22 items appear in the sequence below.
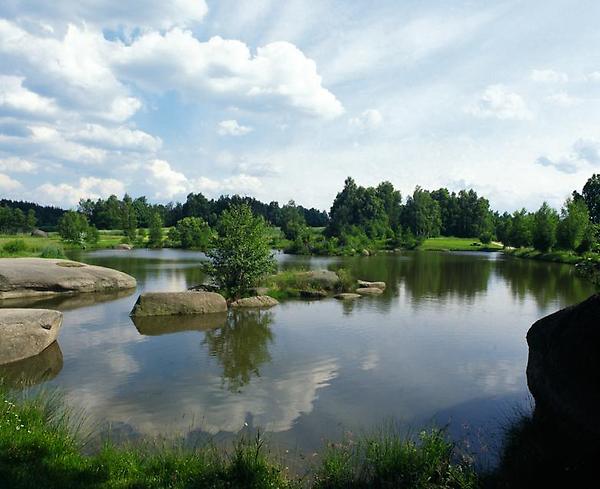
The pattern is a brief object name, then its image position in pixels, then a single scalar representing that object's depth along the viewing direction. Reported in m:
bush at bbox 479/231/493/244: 109.76
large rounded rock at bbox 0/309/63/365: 14.25
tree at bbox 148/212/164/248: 97.62
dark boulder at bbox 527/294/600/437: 8.30
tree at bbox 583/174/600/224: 103.21
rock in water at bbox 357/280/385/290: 33.78
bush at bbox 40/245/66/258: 39.41
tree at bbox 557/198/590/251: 70.31
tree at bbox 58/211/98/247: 84.62
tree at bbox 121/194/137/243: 108.18
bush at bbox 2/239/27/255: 41.98
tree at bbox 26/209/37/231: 127.38
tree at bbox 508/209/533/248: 88.38
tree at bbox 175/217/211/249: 97.75
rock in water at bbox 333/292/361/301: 28.84
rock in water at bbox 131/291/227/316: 21.84
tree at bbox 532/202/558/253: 77.06
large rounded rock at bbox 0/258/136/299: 26.00
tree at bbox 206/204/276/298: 26.87
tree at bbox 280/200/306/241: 101.88
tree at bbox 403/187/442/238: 123.12
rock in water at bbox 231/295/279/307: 25.09
